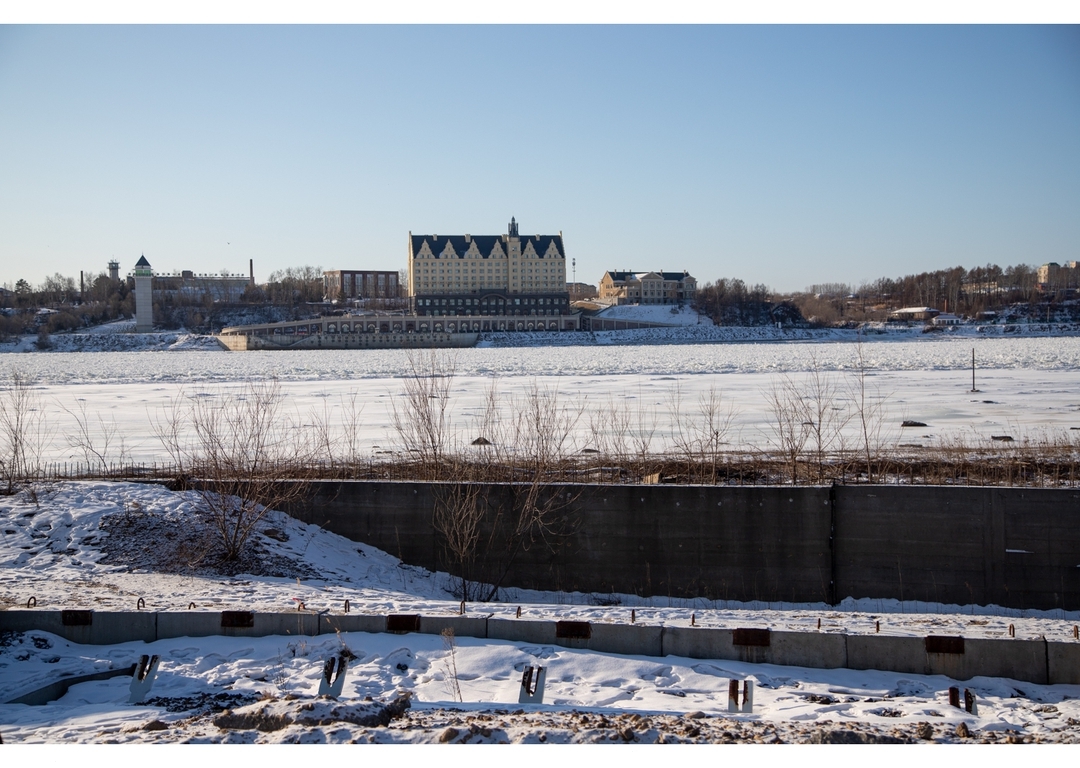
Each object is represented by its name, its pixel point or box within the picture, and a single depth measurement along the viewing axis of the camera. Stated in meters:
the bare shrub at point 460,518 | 12.51
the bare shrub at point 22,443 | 13.16
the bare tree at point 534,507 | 12.71
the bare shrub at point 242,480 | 11.28
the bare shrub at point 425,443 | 13.93
